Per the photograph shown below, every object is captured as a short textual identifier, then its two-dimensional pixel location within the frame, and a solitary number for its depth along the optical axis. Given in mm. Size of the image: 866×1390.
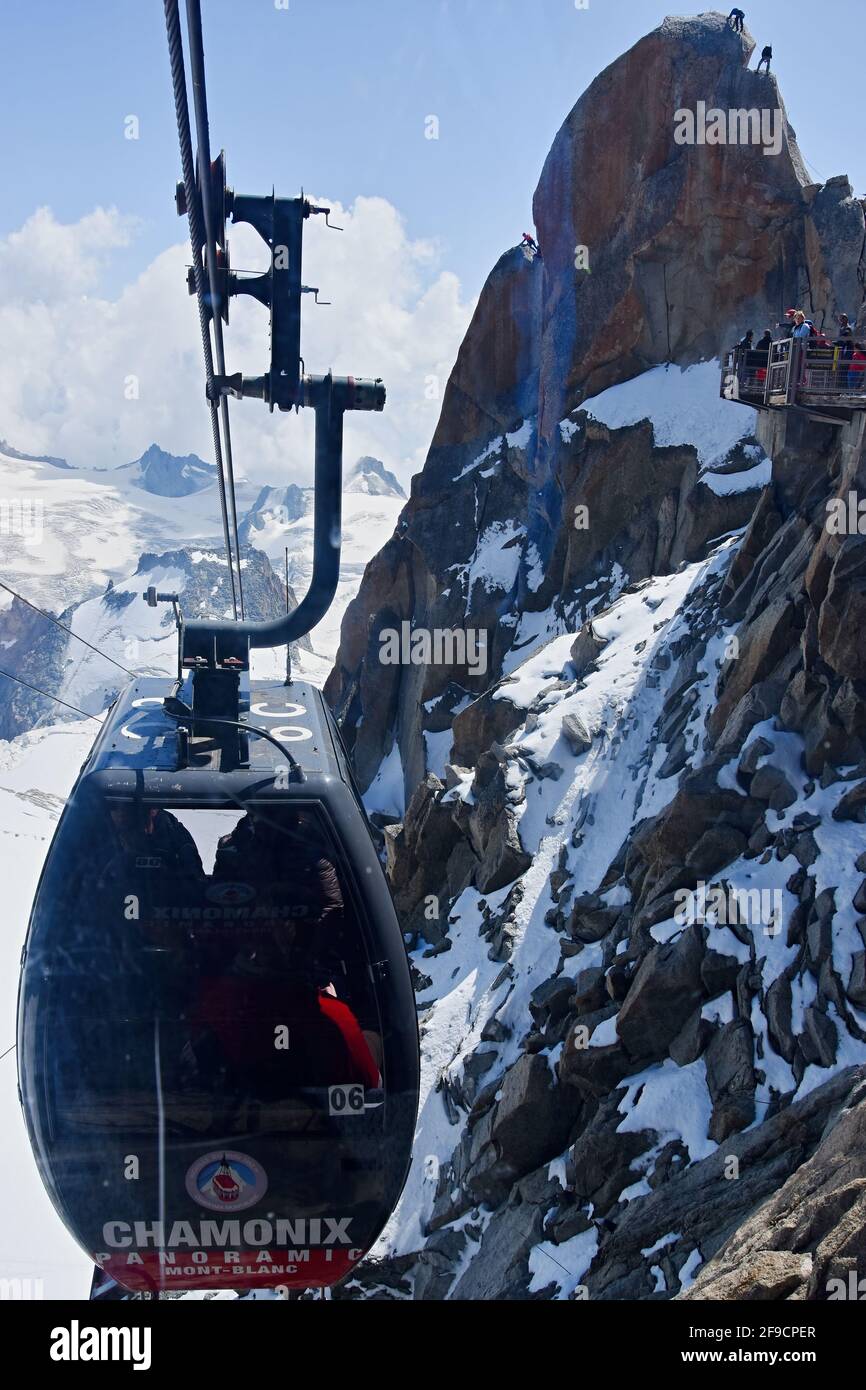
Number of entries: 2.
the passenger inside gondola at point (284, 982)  6184
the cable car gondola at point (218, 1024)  6070
